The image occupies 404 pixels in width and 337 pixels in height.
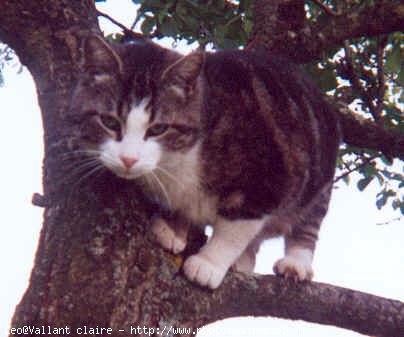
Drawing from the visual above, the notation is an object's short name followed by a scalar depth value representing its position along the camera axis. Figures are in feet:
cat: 3.21
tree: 2.93
